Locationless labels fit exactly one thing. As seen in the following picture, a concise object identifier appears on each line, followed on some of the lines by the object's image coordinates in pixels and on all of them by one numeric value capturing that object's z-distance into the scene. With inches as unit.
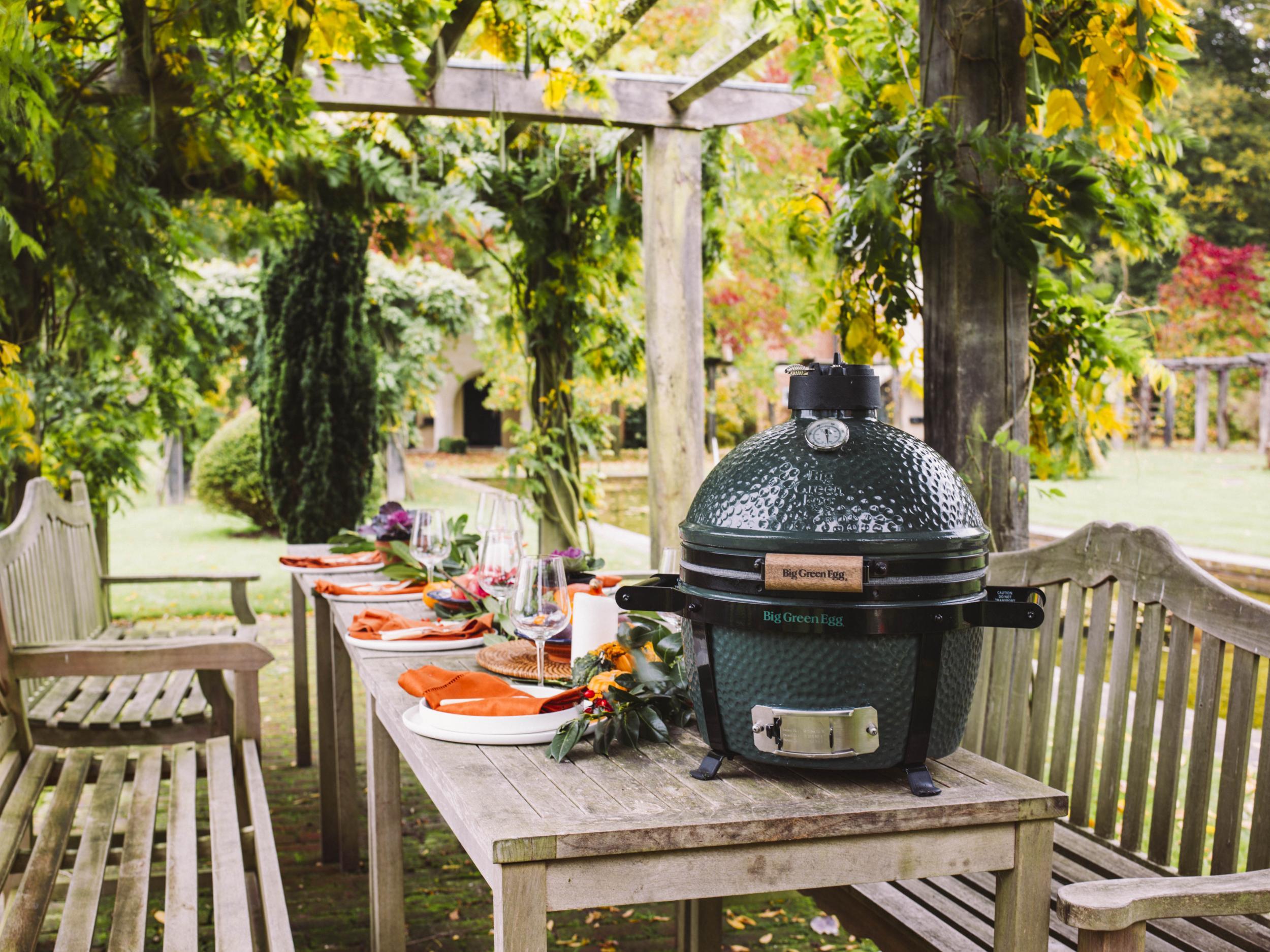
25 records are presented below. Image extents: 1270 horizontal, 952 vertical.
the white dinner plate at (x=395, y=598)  124.1
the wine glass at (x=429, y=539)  123.7
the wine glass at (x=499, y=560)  102.6
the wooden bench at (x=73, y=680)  132.5
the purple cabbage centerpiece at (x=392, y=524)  155.6
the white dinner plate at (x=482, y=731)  69.4
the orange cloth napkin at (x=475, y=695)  72.1
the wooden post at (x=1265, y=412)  680.4
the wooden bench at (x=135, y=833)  87.9
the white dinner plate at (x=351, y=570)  151.7
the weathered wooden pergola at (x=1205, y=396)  682.5
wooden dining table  54.2
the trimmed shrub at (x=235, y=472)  471.8
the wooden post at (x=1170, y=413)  845.2
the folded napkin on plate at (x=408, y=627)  99.9
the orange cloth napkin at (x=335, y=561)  155.2
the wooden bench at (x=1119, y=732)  77.8
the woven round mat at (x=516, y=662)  85.7
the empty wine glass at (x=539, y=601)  80.2
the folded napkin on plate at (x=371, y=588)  126.0
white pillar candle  85.2
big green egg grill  57.4
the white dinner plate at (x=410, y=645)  96.9
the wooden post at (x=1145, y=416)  769.6
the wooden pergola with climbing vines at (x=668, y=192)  216.2
